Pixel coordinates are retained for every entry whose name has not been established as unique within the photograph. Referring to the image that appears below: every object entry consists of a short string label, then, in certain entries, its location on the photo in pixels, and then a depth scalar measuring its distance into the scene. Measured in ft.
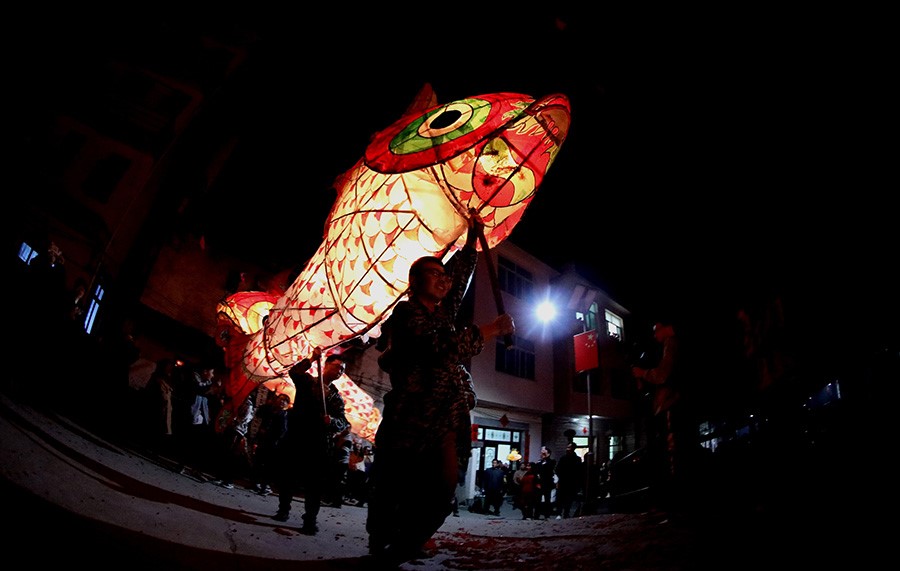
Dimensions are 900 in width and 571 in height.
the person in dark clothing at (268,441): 23.48
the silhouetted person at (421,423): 8.07
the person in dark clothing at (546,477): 41.37
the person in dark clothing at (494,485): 45.88
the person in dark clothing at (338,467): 23.77
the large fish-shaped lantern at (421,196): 9.93
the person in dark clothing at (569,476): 35.94
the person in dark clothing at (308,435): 14.24
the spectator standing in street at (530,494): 41.75
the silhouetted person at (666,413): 17.03
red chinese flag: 49.26
